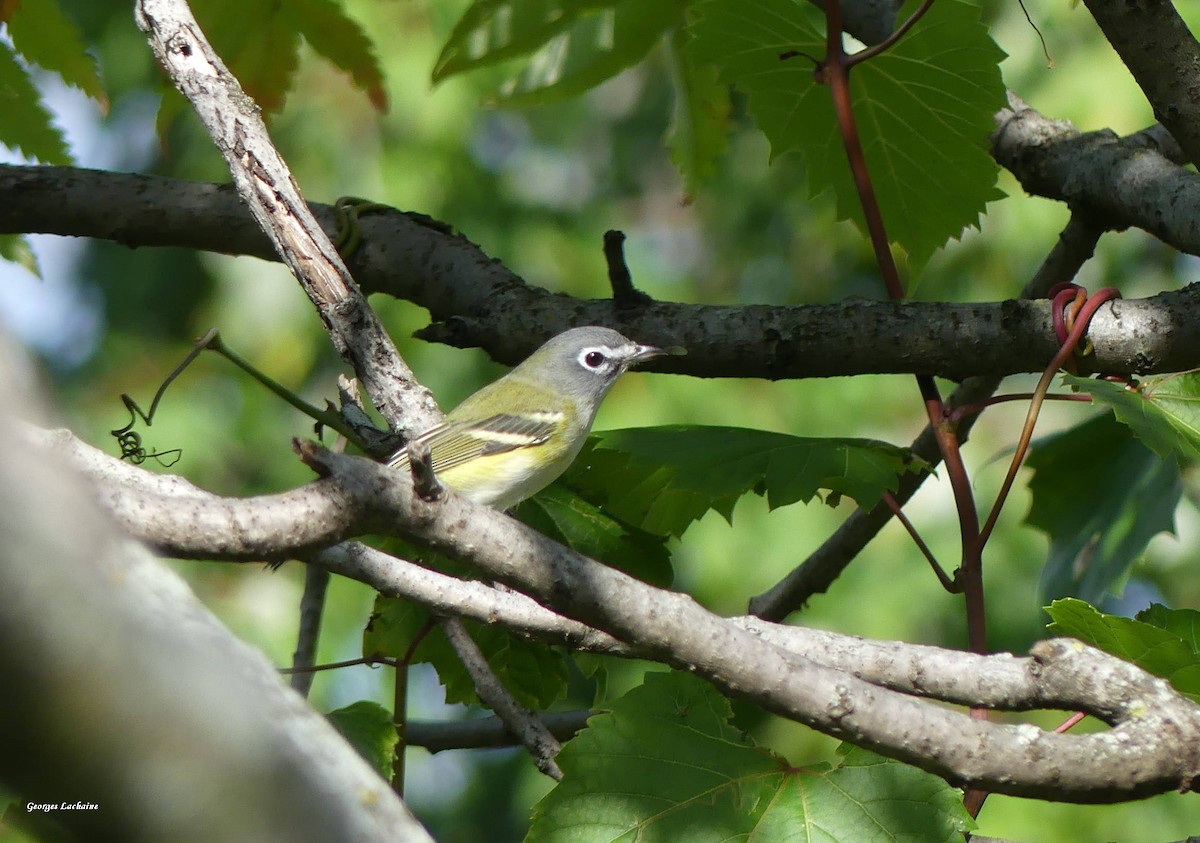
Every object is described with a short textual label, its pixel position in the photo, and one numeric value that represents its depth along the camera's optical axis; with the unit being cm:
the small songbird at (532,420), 539
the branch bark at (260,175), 378
